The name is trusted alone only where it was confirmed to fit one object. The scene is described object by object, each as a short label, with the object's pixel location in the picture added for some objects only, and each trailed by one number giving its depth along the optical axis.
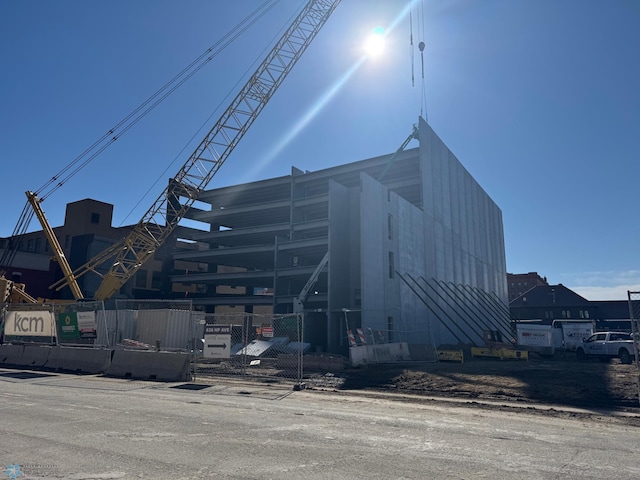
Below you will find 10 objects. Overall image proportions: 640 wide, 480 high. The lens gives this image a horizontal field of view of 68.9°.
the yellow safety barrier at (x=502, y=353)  28.34
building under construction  33.78
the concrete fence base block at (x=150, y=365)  15.82
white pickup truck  25.95
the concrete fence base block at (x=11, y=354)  20.20
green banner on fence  18.81
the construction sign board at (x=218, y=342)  15.67
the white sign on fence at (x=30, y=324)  19.88
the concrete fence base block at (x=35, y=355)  19.33
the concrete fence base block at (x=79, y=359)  17.59
